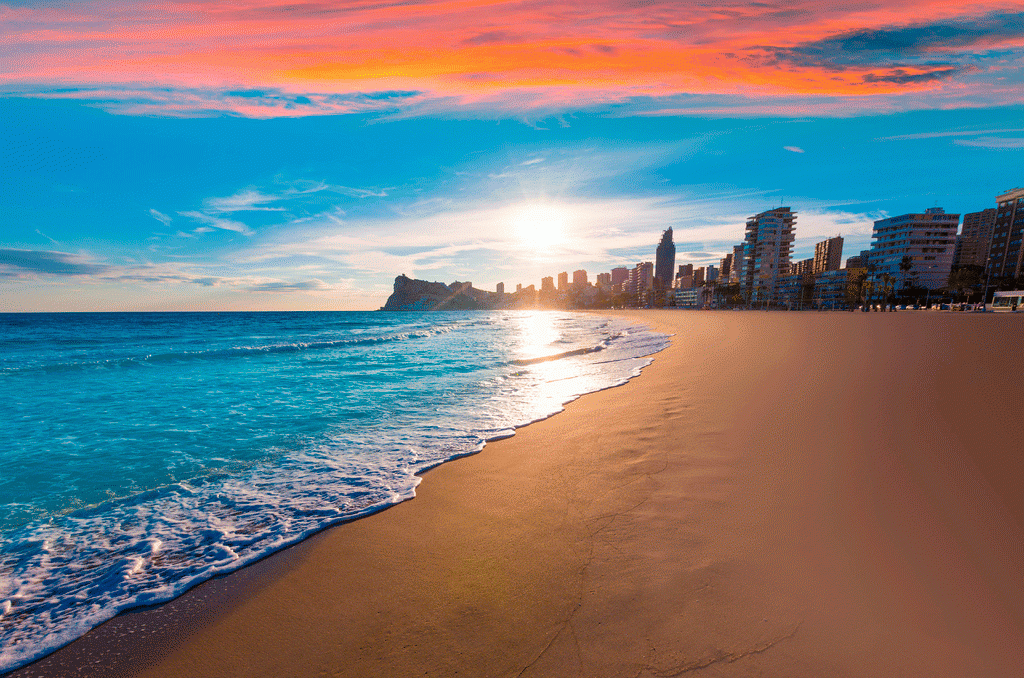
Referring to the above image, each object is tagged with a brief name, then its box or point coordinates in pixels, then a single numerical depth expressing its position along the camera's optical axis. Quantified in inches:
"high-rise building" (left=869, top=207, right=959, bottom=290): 4224.9
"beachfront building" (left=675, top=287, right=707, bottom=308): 7396.7
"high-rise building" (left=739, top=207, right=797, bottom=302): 6033.5
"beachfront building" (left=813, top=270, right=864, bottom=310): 5231.3
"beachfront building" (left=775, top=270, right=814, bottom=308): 5760.8
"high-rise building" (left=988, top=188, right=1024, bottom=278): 4185.5
